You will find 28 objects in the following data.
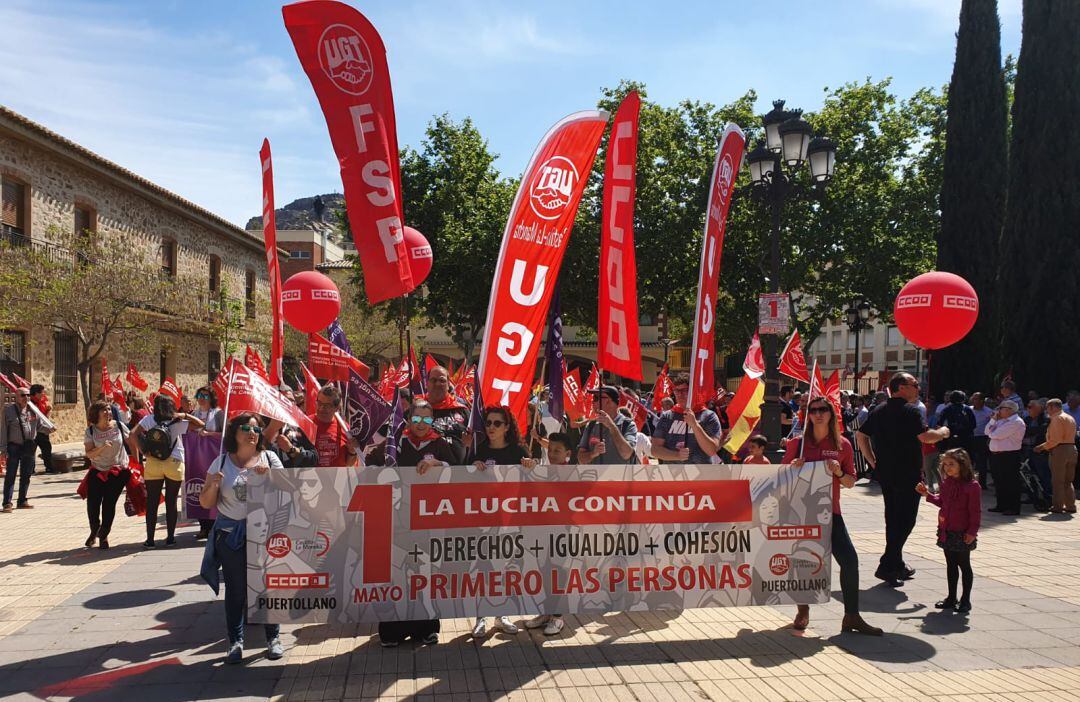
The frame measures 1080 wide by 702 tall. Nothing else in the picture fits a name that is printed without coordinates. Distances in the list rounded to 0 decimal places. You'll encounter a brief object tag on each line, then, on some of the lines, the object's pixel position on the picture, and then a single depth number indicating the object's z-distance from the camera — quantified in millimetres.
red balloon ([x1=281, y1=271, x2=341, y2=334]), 10078
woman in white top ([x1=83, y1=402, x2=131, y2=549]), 8383
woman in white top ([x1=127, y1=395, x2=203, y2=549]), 8656
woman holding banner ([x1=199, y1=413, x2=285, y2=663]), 5020
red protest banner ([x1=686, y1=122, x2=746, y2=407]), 7301
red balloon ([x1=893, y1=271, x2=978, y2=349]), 9297
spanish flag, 7246
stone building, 19078
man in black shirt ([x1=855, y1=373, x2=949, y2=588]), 6923
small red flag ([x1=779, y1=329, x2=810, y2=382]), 8125
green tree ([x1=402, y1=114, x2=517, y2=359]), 30094
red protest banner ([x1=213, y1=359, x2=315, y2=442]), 5168
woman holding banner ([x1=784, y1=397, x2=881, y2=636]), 5633
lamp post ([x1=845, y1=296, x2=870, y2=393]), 26709
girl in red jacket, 6223
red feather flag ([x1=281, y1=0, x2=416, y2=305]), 5877
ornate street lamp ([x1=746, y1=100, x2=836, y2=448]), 12844
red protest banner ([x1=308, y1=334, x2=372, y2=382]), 7031
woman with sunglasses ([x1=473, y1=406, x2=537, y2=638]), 5574
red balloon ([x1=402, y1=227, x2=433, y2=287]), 7710
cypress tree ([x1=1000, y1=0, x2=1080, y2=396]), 16656
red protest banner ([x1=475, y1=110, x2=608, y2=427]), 5727
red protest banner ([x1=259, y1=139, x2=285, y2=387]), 7492
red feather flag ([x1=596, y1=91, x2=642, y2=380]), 6488
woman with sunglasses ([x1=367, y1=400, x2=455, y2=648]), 5375
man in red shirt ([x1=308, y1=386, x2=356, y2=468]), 7266
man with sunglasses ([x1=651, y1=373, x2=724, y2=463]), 7738
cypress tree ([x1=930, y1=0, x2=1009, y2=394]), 20391
